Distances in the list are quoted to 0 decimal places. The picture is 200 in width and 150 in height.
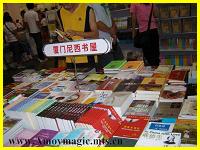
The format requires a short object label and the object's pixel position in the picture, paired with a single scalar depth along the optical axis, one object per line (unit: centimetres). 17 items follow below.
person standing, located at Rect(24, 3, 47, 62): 700
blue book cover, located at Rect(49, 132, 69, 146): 180
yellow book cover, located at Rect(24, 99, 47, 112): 210
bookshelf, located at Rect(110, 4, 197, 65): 491
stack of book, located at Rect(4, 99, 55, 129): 205
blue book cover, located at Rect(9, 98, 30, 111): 218
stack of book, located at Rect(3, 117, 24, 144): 193
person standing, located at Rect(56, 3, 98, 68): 269
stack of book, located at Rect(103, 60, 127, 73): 272
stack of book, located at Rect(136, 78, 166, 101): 211
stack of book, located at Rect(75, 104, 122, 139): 177
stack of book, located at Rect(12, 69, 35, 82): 316
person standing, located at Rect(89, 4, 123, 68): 306
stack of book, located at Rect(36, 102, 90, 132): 187
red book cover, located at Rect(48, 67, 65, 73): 316
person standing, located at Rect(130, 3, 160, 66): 397
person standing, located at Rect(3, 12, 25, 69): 716
